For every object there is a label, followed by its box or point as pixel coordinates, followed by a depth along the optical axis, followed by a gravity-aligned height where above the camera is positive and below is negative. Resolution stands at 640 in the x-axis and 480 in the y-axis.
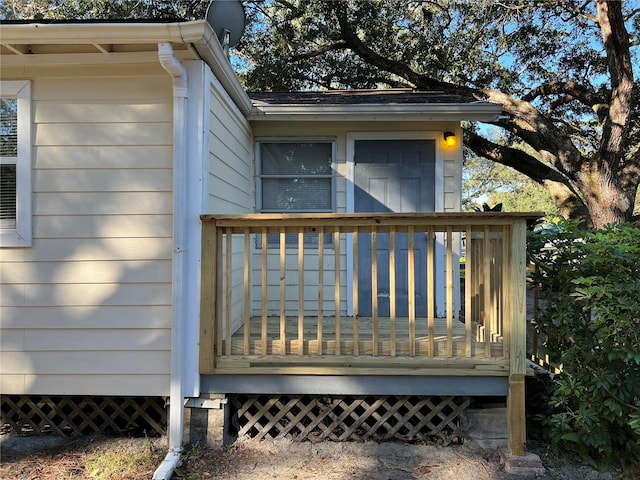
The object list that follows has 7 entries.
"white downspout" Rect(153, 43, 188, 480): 2.86 +0.02
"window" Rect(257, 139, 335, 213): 4.62 +0.82
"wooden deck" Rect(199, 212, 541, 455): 2.83 -0.54
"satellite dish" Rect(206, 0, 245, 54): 4.28 +2.34
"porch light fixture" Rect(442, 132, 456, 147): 4.45 +1.18
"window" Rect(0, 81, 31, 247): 2.97 +0.62
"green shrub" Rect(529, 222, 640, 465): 2.63 -0.58
